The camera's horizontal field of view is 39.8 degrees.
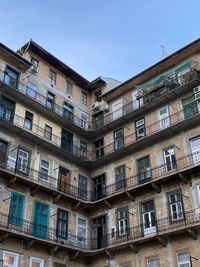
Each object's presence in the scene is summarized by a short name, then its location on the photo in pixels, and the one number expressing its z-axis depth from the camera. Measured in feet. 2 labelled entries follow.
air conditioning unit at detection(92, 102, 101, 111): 78.49
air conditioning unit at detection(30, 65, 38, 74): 69.90
